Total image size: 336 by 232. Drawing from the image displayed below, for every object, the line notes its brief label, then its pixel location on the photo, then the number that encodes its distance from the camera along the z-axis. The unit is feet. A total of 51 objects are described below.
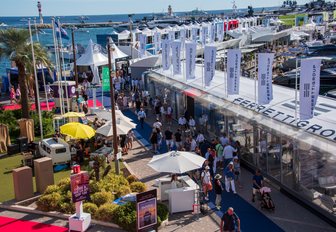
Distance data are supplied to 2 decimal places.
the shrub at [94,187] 53.01
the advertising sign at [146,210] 41.91
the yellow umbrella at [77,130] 66.53
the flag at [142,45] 140.67
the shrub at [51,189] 53.67
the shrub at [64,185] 53.93
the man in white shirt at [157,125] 75.59
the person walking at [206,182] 52.65
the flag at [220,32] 192.61
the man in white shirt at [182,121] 80.79
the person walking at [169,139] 71.31
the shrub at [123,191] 52.60
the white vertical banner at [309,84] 48.67
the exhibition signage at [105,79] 100.22
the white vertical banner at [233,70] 65.10
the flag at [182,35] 146.24
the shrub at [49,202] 51.19
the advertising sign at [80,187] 44.83
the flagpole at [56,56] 87.33
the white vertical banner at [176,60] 89.66
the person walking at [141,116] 87.76
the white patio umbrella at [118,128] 68.90
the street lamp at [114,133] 59.16
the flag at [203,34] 166.67
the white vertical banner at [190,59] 80.43
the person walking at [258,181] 50.75
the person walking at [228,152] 61.21
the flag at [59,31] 98.65
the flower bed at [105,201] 46.32
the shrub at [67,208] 50.57
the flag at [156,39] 159.02
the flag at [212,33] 177.78
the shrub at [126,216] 45.16
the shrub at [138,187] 54.65
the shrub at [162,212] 46.55
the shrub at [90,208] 49.00
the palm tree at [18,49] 85.56
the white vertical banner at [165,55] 96.43
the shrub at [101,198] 50.60
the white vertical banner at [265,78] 57.00
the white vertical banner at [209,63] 72.18
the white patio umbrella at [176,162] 50.31
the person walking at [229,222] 40.98
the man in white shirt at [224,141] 65.59
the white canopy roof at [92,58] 128.27
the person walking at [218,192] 50.39
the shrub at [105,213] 47.65
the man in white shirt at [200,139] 69.92
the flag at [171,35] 147.95
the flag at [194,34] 166.41
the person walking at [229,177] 54.44
